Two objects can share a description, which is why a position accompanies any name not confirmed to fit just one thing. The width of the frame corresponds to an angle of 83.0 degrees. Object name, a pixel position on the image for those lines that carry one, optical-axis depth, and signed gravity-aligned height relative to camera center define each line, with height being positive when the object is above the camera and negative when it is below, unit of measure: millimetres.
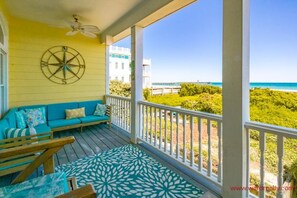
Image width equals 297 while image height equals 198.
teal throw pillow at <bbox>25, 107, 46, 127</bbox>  3465 -396
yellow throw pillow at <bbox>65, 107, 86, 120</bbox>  4180 -373
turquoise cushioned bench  3700 -475
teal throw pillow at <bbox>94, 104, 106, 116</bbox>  4475 -318
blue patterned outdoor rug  1923 -1036
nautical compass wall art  4258 +885
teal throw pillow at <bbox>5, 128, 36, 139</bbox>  2133 -443
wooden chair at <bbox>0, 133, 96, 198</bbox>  863 -492
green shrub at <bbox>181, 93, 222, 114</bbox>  3979 -161
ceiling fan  3312 +1404
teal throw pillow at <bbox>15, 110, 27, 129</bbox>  3152 -416
